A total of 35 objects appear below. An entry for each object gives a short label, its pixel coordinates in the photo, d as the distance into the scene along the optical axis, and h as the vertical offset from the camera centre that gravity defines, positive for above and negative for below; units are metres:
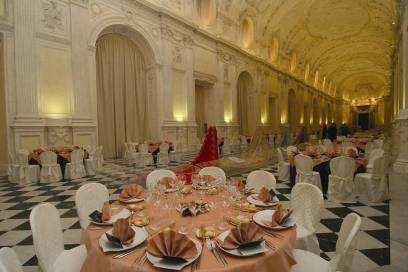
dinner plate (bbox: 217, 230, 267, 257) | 1.58 -0.70
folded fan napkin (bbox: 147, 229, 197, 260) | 1.51 -0.64
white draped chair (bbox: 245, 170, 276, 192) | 3.58 -0.67
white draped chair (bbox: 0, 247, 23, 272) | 1.40 -0.68
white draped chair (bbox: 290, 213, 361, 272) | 1.71 -0.84
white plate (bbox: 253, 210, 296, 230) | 1.95 -0.68
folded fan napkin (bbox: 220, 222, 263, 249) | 1.64 -0.64
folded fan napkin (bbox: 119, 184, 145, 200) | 2.73 -0.62
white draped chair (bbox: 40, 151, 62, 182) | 7.40 -0.99
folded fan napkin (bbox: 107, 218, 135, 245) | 1.71 -0.63
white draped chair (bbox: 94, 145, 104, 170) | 8.88 -0.92
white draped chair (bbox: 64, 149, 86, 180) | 7.81 -1.00
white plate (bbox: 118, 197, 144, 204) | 2.64 -0.66
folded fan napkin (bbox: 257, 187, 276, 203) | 2.51 -0.61
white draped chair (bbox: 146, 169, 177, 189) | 3.86 -0.65
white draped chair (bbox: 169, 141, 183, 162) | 11.38 -1.03
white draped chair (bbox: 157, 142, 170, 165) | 10.69 -0.96
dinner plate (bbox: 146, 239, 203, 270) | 1.46 -0.71
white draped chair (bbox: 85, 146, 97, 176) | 8.38 -1.04
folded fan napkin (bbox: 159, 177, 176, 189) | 2.93 -0.56
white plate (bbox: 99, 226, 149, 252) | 1.65 -0.69
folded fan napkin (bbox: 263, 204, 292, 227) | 1.99 -0.64
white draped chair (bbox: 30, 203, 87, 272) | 2.10 -0.89
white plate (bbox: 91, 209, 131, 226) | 2.06 -0.68
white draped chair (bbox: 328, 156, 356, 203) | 5.38 -1.05
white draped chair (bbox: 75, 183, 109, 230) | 2.83 -0.74
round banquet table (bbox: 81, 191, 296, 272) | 1.51 -0.72
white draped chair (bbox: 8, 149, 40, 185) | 7.38 -1.05
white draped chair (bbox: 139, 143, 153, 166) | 10.21 -0.96
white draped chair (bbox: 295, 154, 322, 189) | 5.78 -0.92
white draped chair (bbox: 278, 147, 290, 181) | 7.59 -1.12
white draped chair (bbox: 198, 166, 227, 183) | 4.02 -0.62
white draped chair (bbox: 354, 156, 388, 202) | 5.31 -1.08
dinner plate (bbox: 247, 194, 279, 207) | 2.47 -0.66
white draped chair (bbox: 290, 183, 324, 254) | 2.65 -0.84
